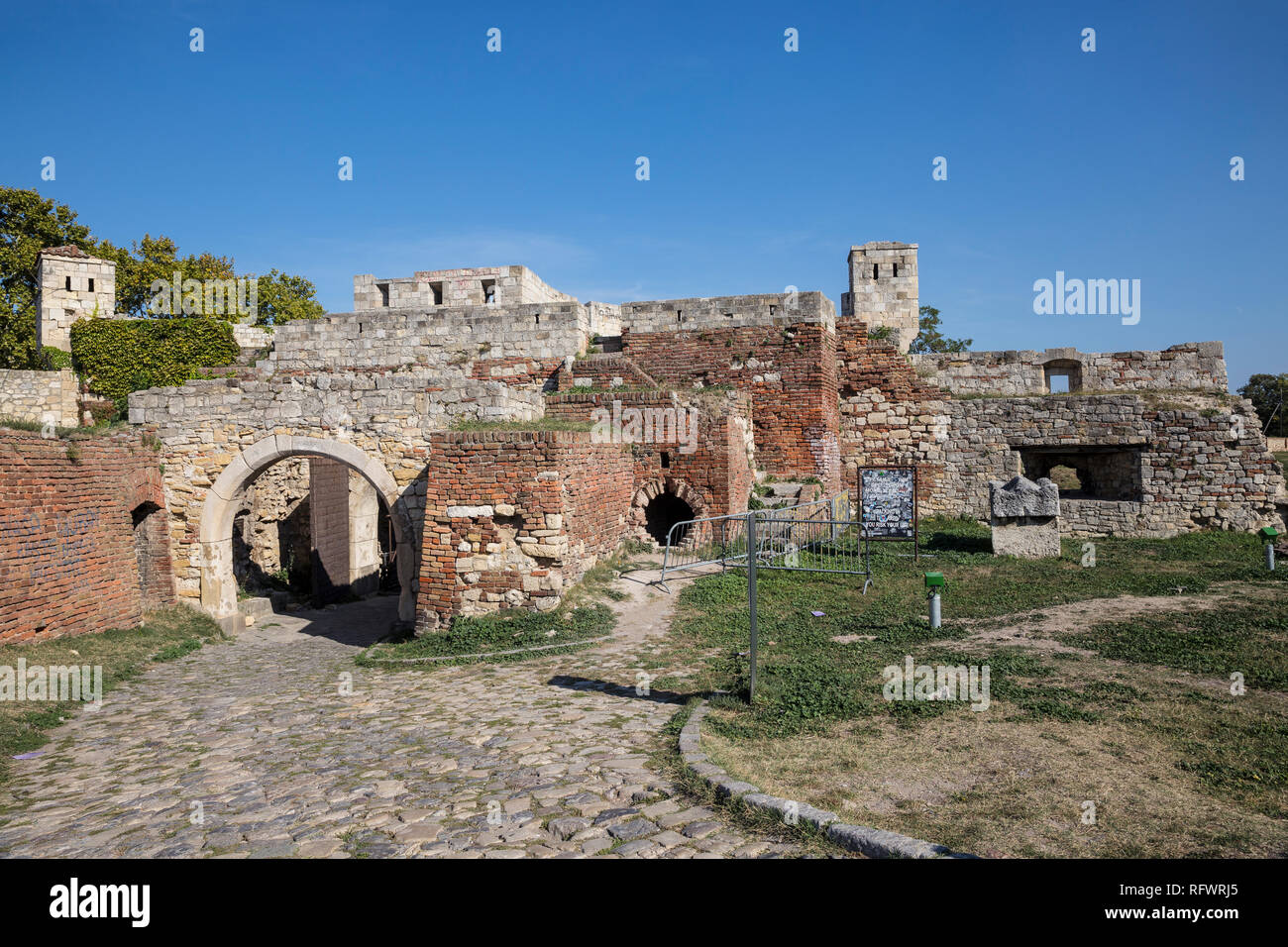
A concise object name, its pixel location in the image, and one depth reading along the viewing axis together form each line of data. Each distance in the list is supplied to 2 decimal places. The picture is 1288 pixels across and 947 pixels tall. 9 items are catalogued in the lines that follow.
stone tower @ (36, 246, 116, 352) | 27.62
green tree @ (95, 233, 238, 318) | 33.12
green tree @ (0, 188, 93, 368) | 30.83
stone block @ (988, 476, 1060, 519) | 13.70
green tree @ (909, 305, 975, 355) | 44.19
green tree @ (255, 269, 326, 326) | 34.78
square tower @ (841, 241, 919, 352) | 20.25
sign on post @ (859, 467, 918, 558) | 12.98
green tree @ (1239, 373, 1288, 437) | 41.22
